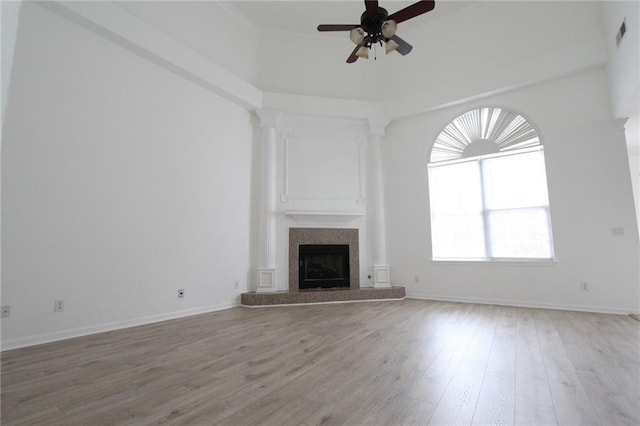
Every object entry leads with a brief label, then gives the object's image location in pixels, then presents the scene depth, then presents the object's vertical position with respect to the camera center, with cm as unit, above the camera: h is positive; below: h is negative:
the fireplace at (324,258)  567 -16
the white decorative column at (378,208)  580 +82
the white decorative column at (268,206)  536 +81
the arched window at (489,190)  493 +103
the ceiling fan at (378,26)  317 +250
